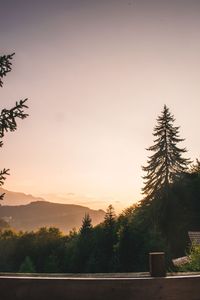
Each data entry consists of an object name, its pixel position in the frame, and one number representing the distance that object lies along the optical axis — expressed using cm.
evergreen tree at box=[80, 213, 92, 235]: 4916
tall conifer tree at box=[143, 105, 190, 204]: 4228
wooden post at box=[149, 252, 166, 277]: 298
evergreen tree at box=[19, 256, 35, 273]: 5447
